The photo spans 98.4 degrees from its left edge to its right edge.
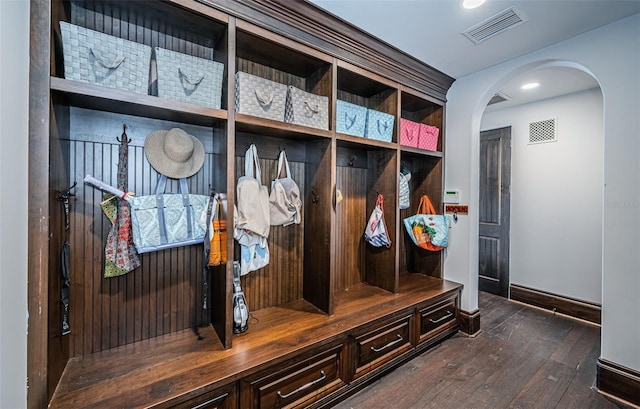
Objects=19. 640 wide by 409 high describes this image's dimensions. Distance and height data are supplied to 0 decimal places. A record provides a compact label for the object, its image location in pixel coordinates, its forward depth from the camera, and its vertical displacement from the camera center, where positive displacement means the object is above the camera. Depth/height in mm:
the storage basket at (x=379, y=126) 2336 +680
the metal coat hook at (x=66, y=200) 1382 +5
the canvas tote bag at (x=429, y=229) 2840 -255
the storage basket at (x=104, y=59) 1242 +676
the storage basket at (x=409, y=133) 2590 +692
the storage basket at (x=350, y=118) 2148 +688
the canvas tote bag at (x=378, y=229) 2537 -230
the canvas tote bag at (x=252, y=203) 1771 -2
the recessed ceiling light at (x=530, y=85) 3115 +1382
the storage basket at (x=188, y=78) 1458 +685
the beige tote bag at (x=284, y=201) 1998 +16
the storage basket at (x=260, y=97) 1682 +675
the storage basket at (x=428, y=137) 2795 +696
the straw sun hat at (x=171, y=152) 1618 +298
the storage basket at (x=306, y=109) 1883 +663
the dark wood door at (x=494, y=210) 3891 -69
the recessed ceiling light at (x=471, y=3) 1778 +1315
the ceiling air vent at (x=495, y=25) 1916 +1333
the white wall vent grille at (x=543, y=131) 3510 +967
